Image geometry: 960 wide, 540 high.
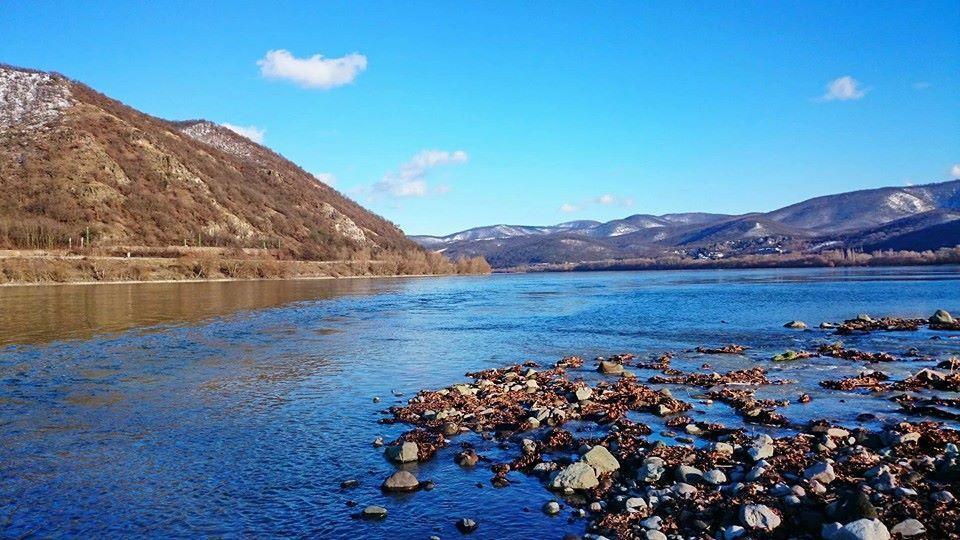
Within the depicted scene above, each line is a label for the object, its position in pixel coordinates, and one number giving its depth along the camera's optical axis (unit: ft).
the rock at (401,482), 40.32
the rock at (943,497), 33.96
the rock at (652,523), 32.63
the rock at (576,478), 39.37
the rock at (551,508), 35.99
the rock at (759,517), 32.09
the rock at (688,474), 39.06
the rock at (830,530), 30.37
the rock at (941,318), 128.75
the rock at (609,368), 81.66
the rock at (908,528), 30.63
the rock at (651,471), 39.60
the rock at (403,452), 46.01
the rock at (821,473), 38.01
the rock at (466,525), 34.06
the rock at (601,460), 41.83
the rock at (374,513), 36.04
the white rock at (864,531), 29.27
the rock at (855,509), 31.65
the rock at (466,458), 44.78
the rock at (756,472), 38.83
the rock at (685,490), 36.51
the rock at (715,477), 38.65
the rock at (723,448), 44.01
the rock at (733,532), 31.28
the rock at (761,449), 42.50
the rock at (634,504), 35.06
